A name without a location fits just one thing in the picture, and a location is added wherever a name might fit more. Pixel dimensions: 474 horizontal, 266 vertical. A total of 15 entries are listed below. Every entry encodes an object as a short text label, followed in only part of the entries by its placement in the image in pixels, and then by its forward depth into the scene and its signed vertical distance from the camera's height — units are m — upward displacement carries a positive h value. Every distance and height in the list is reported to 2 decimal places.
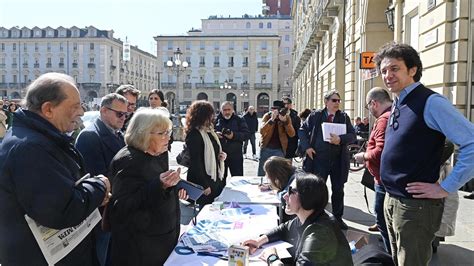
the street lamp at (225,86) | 84.18 +4.51
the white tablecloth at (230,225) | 2.91 -1.09
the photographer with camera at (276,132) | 7.38 -0.45
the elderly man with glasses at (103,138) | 3.73 -0.31
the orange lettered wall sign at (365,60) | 8.14 +0.97
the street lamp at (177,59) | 24.32 +2.86
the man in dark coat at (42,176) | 2.12 -0.38
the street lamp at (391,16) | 11.39 +2.63
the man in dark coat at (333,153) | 6.08 -0.67
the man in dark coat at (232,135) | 7.26 -0.49
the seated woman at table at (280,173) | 4.41 -0.72
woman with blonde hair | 2.93 -0.67
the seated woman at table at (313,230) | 2.55 -0.79
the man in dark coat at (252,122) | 14.09 -0.53
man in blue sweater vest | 2.43 -0.27
